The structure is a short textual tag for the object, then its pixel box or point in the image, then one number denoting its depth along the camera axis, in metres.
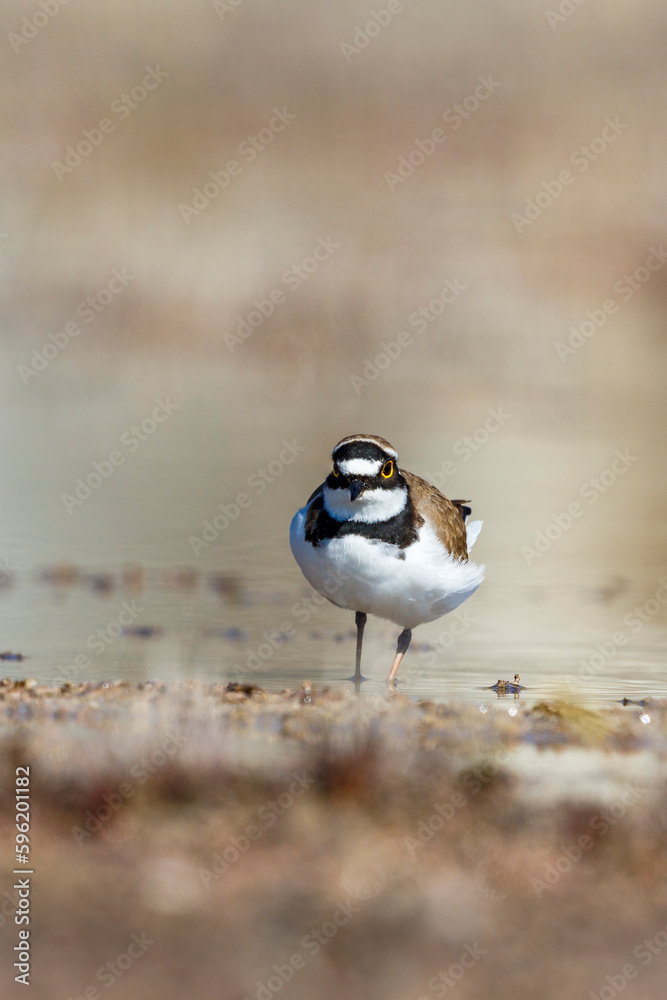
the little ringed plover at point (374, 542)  12.14
